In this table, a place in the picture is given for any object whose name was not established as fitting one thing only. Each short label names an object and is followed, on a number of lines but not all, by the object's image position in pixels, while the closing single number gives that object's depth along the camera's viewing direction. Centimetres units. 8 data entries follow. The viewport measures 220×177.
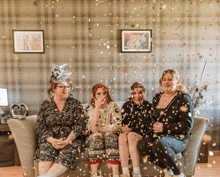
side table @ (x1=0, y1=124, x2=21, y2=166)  229
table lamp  252
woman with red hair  176
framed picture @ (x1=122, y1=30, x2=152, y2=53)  270
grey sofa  179
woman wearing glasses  172
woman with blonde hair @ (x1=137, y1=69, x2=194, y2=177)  166
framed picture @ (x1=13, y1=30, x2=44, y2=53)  267
